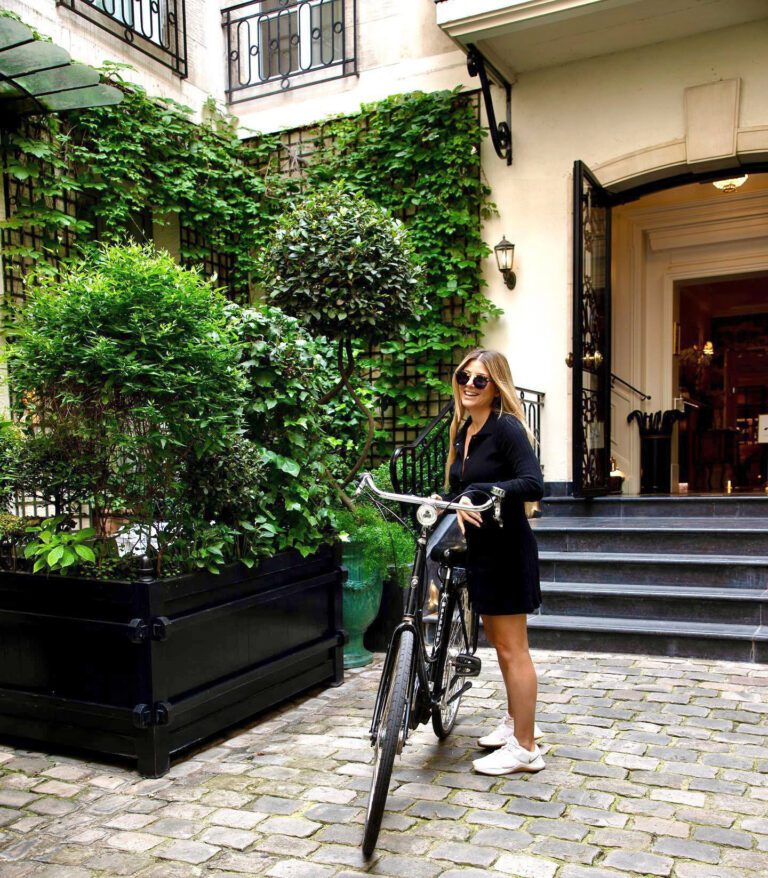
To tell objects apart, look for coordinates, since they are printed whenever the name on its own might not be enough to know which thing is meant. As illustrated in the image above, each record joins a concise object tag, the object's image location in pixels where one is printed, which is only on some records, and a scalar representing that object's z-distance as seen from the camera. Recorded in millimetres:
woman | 3127
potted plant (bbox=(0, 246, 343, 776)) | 3303
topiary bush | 5105
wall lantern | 7652
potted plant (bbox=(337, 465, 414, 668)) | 4887
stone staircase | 5020
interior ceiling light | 8312
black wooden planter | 3266
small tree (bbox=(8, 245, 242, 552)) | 3314
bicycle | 2645
